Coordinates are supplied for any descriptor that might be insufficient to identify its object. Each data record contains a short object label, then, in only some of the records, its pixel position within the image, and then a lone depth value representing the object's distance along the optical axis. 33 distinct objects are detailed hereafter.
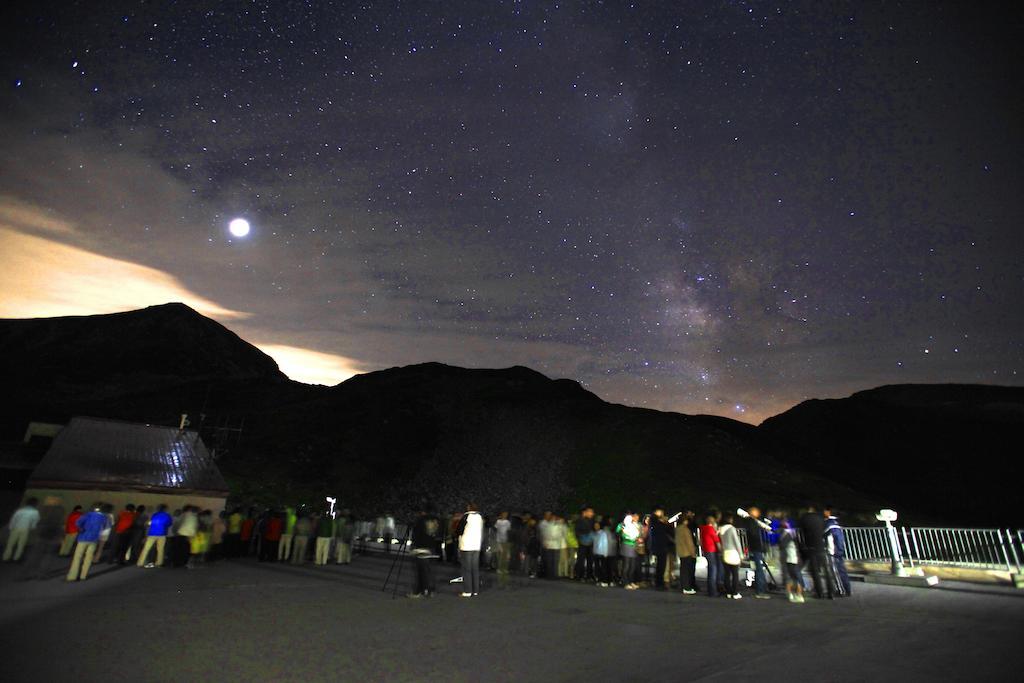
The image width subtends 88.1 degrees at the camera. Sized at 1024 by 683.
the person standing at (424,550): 10.54
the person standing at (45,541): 12.83
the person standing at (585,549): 14.60
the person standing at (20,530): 14.95
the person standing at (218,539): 18.05
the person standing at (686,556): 12.05
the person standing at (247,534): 19.41
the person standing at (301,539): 17.52
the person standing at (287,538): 18.36
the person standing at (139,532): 15.78
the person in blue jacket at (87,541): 11.40
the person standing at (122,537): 15.40
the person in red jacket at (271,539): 18.34
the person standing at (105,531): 11.99
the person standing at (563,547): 15.38
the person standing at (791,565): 10.70
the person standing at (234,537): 19.05
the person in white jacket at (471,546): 10.95
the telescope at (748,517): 11.18
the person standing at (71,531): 13.63
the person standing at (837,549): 11.13
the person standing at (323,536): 17.23
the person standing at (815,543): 10.87
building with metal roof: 25.50
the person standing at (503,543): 13.36
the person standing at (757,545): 11.34
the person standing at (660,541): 13.10
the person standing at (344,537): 18.08
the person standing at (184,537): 14.98
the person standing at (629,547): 13.25
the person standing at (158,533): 14.72
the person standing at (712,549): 11.47
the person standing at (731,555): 11.17
